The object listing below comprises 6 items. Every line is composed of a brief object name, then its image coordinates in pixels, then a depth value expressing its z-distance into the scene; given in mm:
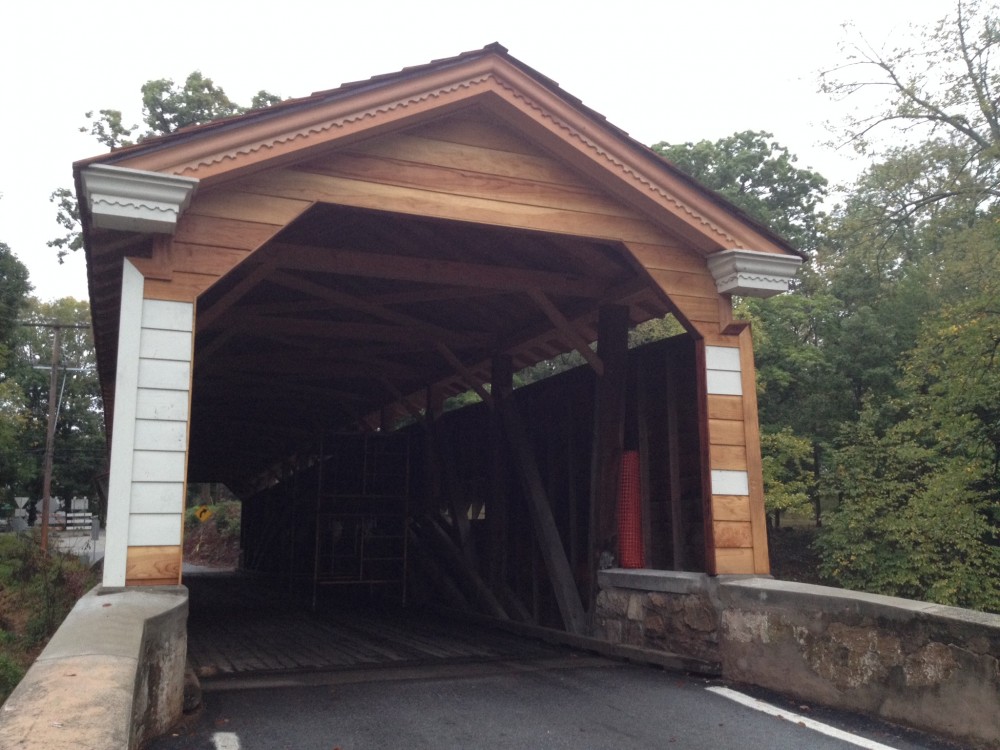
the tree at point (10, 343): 29578
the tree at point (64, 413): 53500
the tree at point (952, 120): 18672
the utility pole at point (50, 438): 30812
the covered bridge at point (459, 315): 5449
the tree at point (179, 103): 31422
